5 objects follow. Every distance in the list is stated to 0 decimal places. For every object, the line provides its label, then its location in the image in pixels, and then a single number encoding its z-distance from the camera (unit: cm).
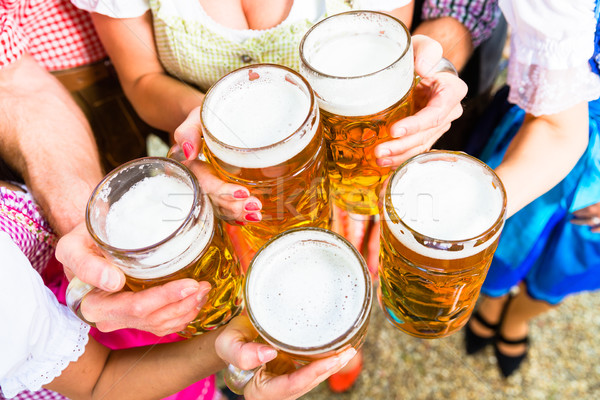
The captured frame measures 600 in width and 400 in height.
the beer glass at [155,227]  71
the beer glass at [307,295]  68
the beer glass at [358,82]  75
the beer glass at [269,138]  71
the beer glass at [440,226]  69
